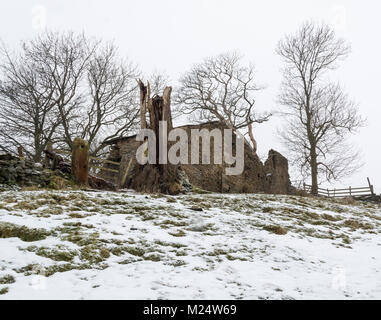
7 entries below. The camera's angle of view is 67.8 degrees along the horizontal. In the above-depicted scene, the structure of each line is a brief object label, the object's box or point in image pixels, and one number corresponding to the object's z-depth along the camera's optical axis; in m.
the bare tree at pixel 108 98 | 18.61
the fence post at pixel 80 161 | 8.05
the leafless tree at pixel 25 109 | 15.95
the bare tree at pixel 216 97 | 23.19
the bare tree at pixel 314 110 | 18.47
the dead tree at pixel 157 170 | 9.06
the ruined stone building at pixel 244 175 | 14.99
